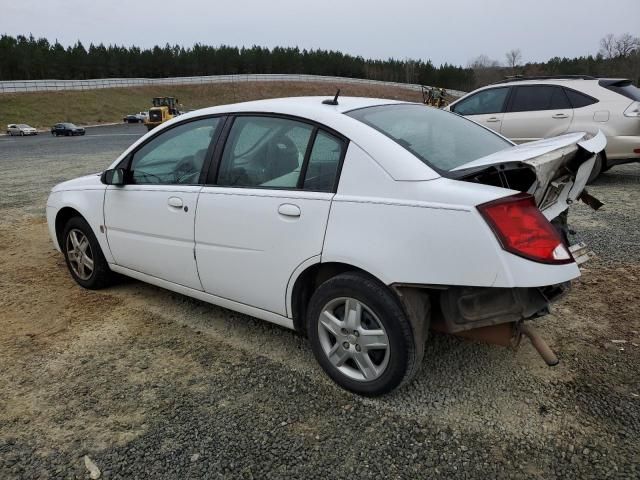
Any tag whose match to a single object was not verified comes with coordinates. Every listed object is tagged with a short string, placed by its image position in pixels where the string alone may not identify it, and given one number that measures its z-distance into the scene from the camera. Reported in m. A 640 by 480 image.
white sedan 2.30
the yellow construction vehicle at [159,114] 34.88
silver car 39.03
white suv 7.57
